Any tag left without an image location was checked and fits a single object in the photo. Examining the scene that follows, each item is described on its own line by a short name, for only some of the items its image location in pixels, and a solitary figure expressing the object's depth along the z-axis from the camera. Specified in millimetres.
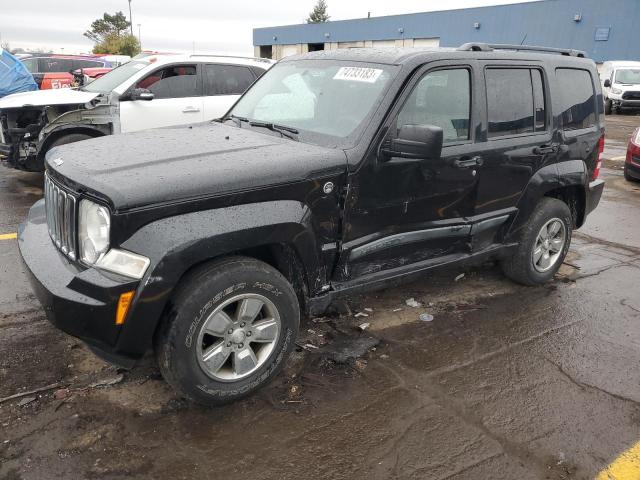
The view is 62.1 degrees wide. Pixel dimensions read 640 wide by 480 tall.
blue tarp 11469
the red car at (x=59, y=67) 13938
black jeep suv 2559
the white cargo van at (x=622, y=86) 22286
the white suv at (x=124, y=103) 7184
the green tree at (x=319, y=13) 86562
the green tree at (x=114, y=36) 48094
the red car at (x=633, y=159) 9253
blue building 29195
